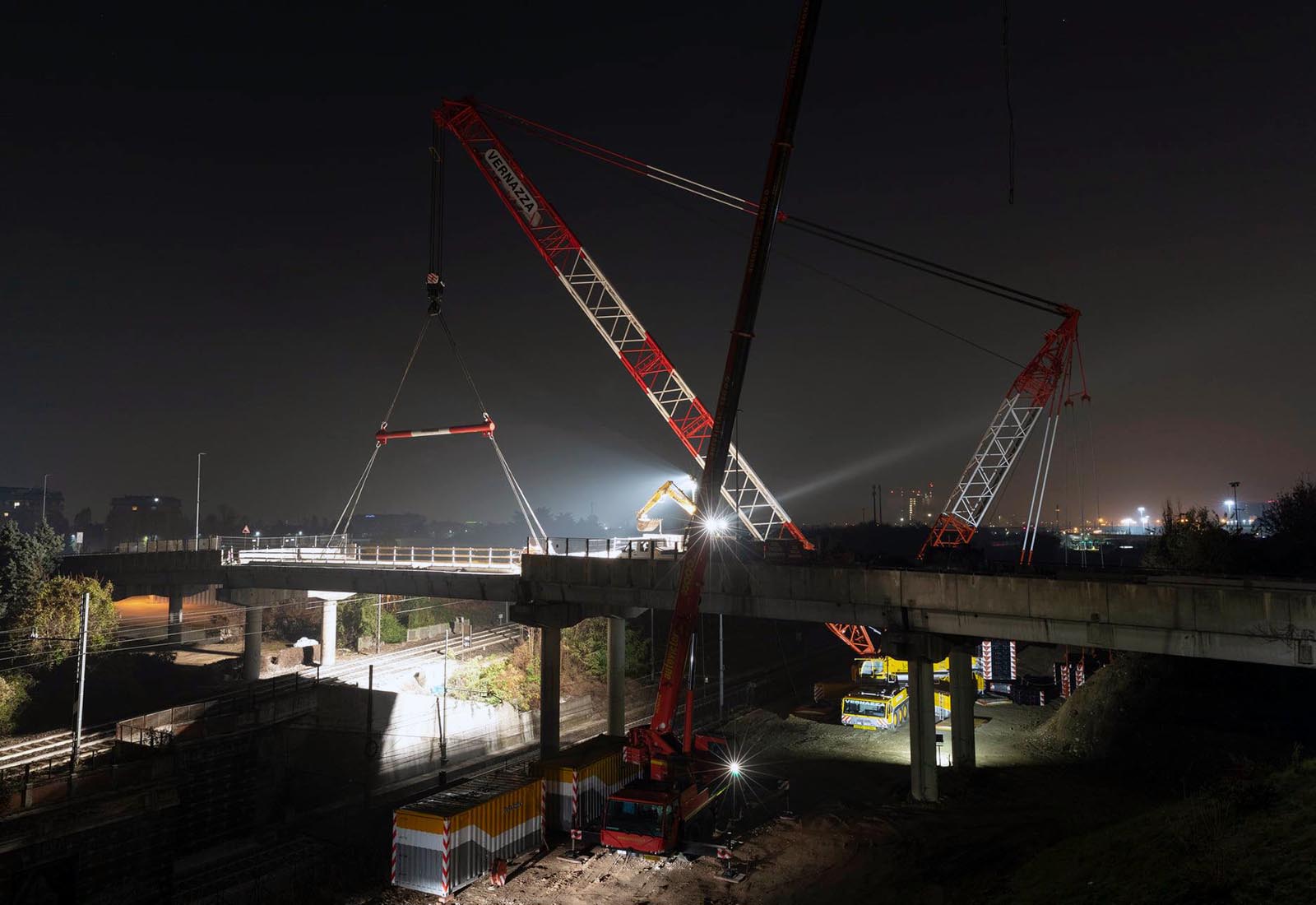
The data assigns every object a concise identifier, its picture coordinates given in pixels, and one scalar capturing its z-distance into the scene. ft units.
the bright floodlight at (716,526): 92.99
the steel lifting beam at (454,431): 133.39
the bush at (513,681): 176.65
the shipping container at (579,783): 87.30
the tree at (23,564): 175.42
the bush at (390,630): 230.48
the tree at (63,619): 161.17
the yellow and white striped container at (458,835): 75.25
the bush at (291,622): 256.93
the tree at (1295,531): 189.78
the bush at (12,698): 133.80
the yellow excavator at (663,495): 160.76
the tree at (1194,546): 167.32
